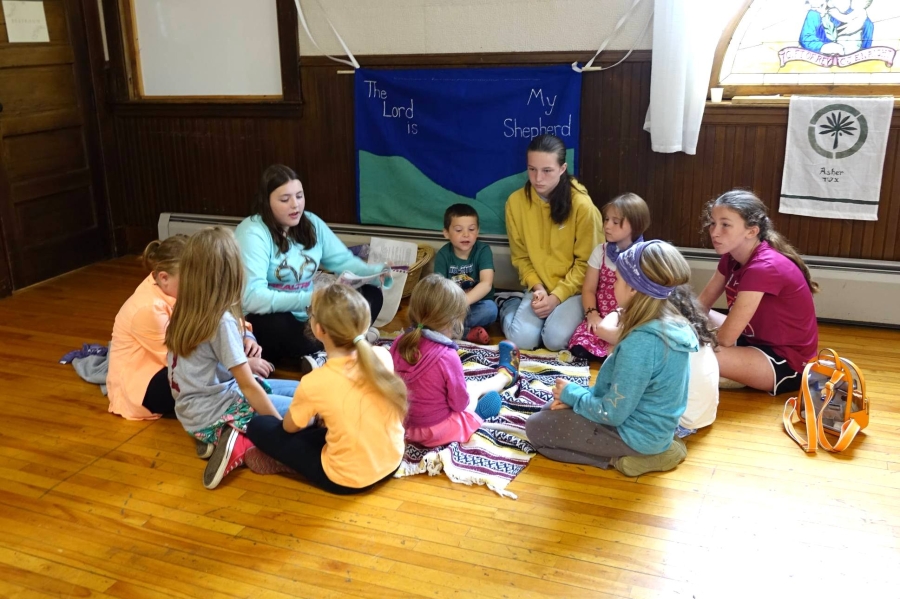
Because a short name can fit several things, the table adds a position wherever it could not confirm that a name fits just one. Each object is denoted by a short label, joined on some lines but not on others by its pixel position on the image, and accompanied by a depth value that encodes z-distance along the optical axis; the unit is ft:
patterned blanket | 8.30
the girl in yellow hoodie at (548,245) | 11.57
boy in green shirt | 11.88
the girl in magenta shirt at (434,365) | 8.26
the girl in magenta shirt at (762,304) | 9.78
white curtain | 11.35
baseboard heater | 11.88
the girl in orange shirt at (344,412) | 7.43
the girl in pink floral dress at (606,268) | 10.99
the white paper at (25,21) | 13.97
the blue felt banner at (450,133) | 12.92
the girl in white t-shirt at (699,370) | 8.79
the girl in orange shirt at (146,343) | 8.95
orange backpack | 8.70
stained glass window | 11.44
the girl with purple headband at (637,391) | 7.75
